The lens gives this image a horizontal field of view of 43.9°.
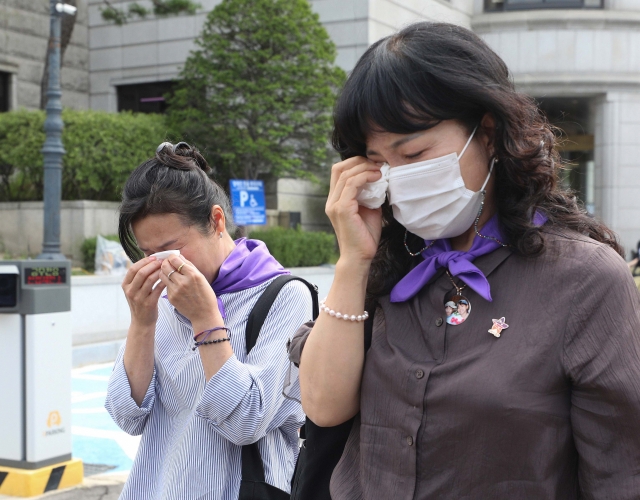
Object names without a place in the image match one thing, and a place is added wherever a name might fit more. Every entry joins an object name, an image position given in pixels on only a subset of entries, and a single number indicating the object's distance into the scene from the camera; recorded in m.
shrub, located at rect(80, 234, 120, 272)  13.68
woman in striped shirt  2.22
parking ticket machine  4.76
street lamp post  10.99
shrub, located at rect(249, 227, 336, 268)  14.95
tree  15.87
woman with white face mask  1.43
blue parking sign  14.04
